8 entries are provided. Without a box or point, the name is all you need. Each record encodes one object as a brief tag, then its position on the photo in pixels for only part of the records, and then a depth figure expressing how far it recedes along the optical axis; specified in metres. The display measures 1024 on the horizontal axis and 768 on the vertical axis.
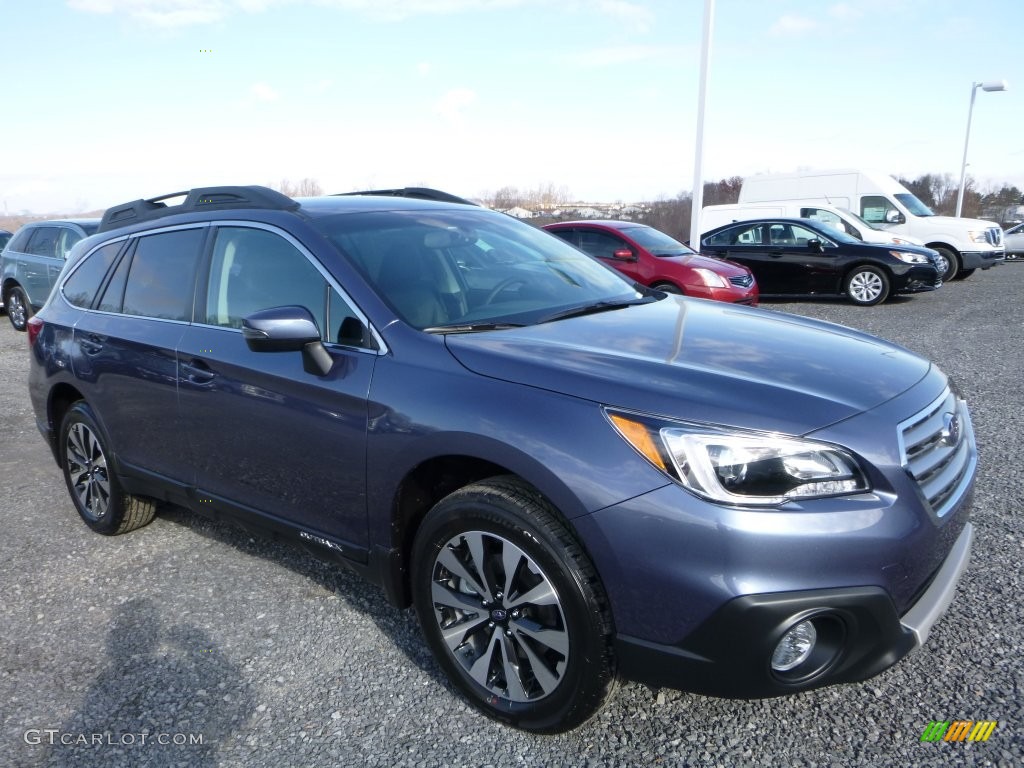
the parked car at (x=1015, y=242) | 23.84
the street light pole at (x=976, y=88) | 25.94
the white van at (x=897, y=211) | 15.98
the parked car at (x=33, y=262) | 11.59
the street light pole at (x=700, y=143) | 14.82
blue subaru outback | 2.06
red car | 10.52
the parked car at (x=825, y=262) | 12.68
